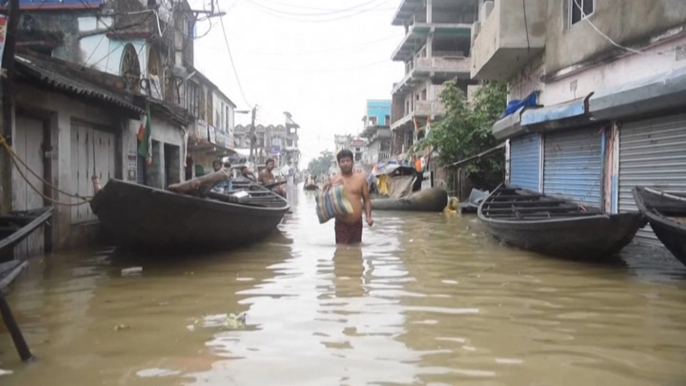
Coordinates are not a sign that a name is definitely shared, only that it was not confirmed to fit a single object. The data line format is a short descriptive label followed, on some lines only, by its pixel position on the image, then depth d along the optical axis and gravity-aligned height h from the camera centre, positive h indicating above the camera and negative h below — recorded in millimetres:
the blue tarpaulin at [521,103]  12547 +2032
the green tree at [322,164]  83969 +3787
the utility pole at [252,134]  33919 +3331
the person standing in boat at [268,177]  14984 +297
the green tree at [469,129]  18797 +2062
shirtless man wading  7711 +23
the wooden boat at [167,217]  6206 -377
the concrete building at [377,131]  45094 +4933
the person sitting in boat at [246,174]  14700 +377
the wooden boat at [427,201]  18719 -459
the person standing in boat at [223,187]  11172 +8
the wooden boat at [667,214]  5458 -300
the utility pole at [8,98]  6098 +1082
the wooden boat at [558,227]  6375 -506
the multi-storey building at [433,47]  29188 +8227
